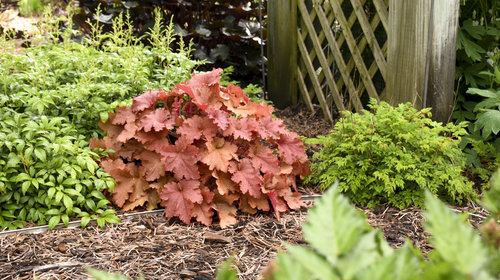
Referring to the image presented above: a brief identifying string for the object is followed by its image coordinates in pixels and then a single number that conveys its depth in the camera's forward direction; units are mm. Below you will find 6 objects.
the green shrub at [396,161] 2797
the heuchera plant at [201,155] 2738
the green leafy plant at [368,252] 411
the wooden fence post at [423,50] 3123
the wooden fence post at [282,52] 4742
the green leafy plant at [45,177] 2562
